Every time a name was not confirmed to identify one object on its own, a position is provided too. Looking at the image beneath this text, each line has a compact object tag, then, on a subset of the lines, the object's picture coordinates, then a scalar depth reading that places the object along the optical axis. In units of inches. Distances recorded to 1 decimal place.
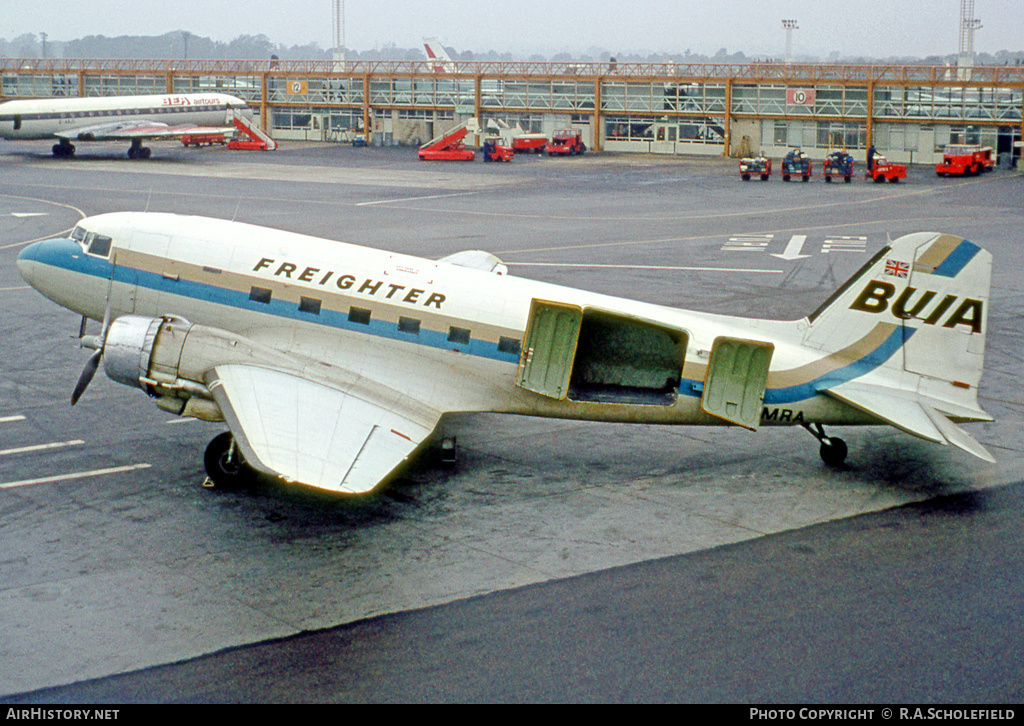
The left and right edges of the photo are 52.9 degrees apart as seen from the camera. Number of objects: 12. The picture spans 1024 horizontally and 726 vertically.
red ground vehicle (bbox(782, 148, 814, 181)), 3329.2
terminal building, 4165.8
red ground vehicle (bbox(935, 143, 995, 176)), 3503.9
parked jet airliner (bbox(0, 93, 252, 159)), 3646.7
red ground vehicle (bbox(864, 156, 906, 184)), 3287.4
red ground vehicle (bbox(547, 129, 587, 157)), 4382.4
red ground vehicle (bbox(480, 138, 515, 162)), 4033.0
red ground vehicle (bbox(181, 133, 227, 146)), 4510.3
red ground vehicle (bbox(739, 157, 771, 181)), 3371.1
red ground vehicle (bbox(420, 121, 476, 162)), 4148.6
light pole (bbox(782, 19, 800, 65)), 6269.7
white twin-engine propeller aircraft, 815.7
